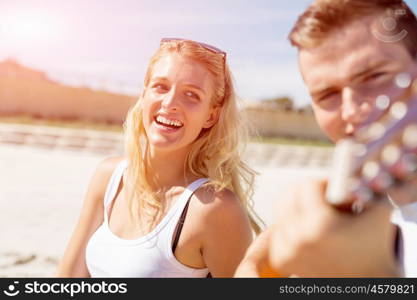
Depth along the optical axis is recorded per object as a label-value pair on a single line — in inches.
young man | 22.1
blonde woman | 48.1
